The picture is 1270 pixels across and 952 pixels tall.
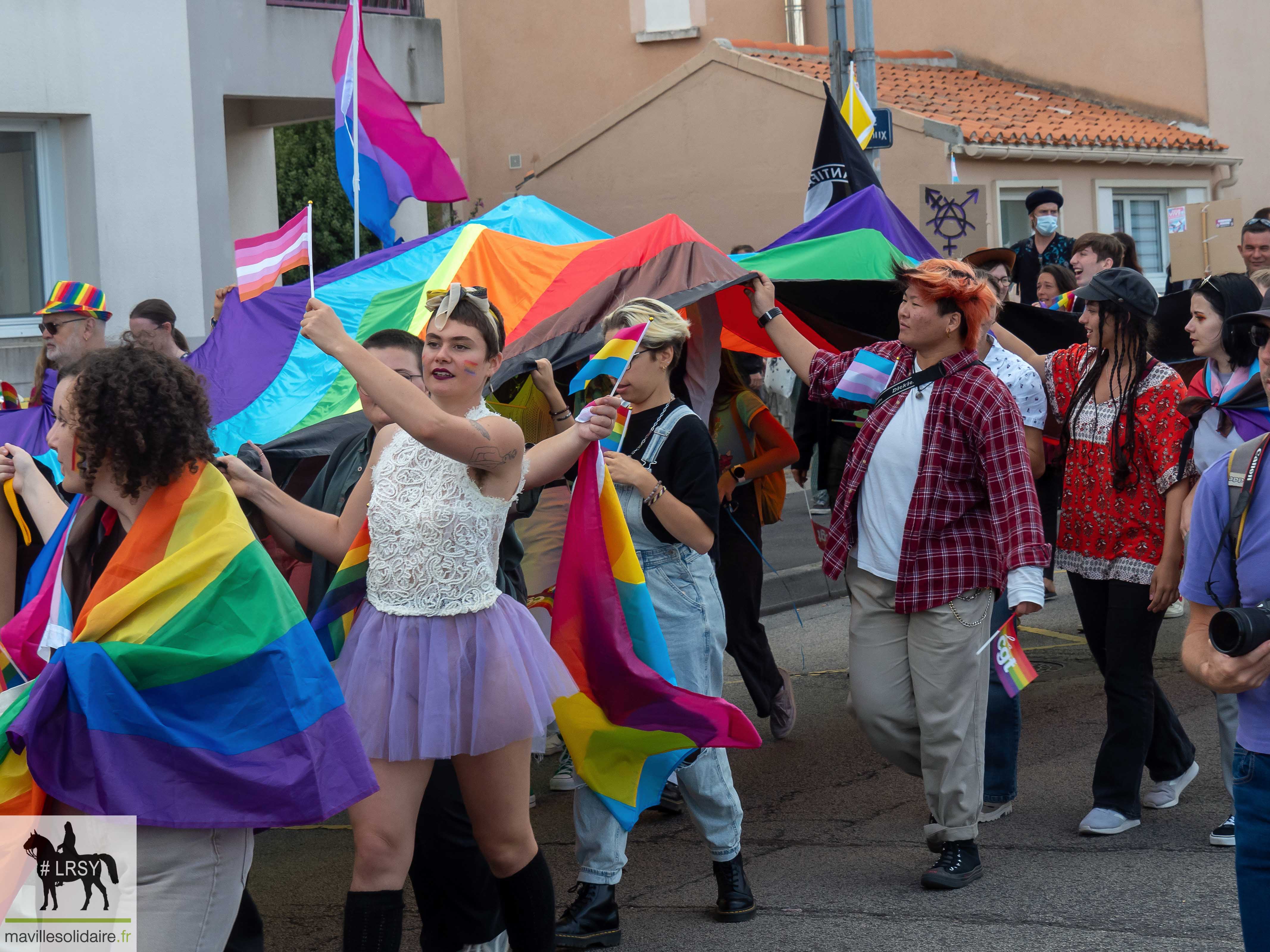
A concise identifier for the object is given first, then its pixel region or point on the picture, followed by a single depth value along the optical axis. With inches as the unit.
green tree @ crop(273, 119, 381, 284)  897.5
